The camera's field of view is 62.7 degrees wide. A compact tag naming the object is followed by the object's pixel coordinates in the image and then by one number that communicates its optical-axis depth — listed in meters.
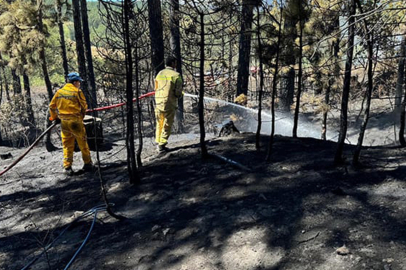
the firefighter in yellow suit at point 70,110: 6.18
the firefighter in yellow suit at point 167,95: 6.53
